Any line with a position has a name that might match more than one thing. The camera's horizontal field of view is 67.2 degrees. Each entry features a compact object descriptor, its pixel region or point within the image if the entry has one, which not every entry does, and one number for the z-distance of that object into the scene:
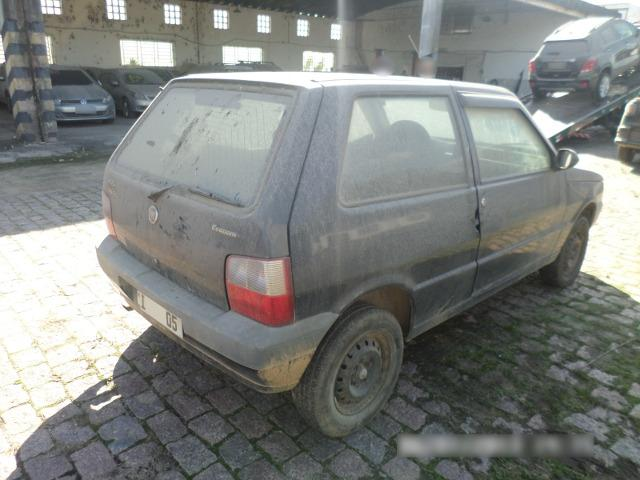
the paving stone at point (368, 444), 2.43
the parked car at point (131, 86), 15.03
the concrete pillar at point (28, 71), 9.84
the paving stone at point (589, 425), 2.63
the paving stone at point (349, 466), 2.31
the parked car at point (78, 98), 13.16
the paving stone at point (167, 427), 2.49
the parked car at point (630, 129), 8.82
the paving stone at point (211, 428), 2.49
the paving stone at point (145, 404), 2.65
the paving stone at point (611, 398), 2.87
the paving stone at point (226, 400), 2.71
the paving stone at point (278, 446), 2.40
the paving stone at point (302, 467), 2.29
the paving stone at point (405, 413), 2.65
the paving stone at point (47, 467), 2.23
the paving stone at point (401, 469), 2.31
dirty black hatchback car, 2.08
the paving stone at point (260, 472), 2.27
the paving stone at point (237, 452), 2.35
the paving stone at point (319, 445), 2.43
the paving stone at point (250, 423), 2.55
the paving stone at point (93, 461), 2.26
